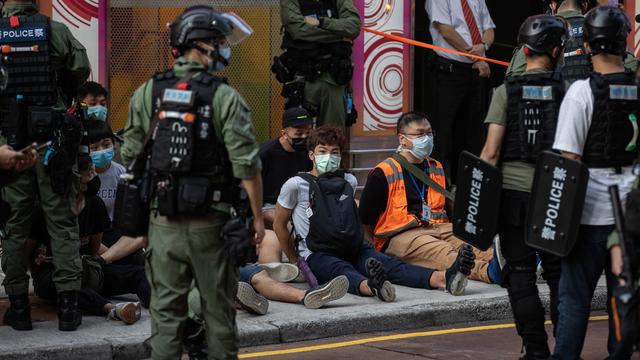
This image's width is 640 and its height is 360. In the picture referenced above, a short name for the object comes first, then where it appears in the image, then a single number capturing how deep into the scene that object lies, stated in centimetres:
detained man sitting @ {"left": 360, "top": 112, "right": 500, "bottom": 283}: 1546
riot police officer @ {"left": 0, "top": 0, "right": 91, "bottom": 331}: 1243
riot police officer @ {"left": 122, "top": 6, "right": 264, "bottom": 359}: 984
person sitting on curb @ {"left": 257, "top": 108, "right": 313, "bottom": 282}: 1618
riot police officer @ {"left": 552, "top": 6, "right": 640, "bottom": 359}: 1051
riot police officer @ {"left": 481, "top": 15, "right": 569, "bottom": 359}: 1119
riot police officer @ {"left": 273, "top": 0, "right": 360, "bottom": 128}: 1743
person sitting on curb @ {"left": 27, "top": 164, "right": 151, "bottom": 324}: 1309
